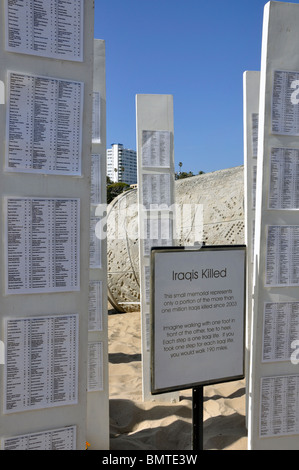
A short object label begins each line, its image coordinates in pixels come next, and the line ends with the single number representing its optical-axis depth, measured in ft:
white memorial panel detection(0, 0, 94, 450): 6.28
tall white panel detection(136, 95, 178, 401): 13.80
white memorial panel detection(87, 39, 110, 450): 9.93
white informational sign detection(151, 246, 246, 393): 6.96
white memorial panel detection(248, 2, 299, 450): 7.97
